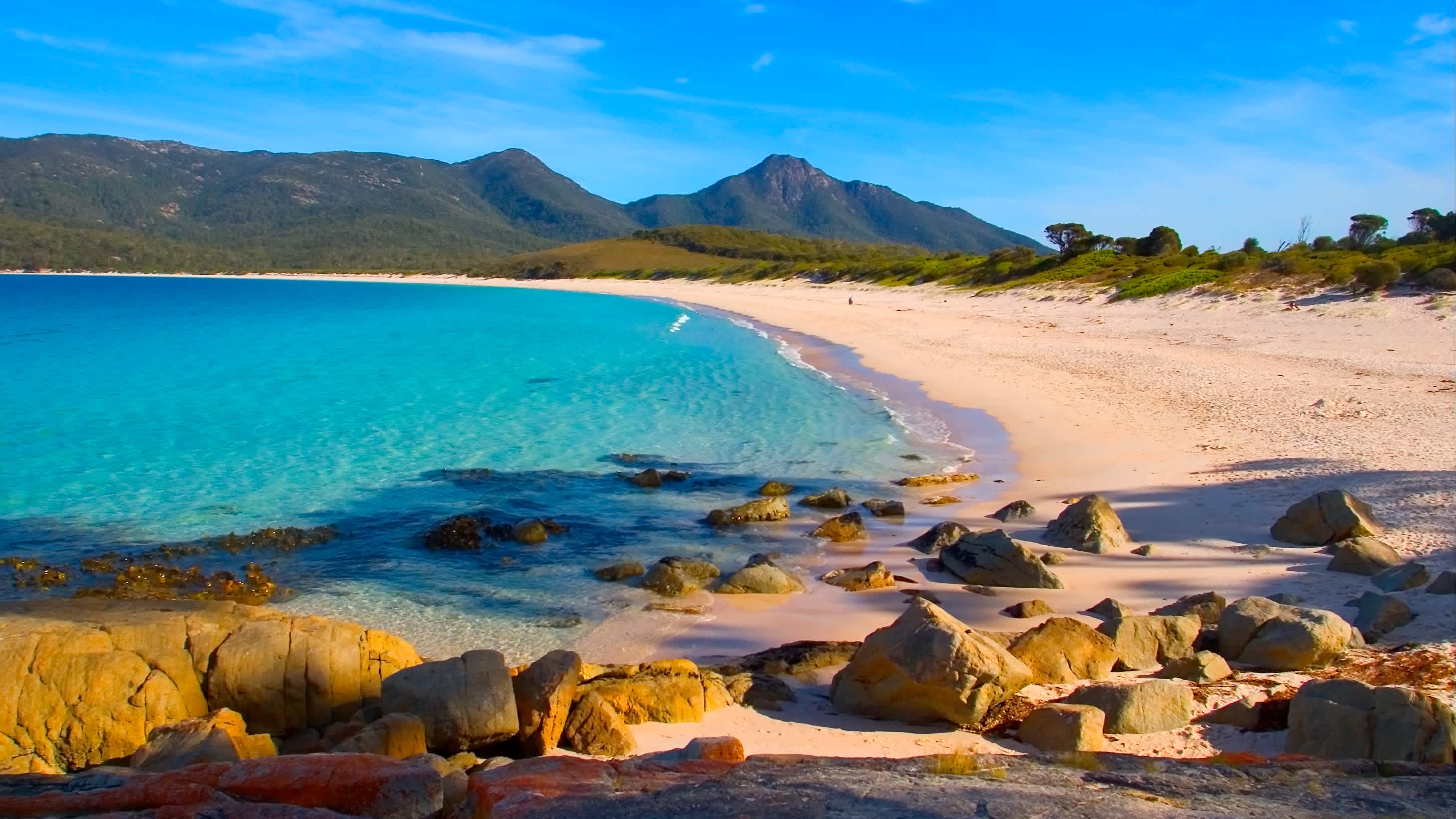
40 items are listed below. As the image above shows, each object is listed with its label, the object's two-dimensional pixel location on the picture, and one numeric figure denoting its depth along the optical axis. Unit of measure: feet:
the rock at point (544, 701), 19.88
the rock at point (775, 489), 46.68
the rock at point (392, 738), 17.83
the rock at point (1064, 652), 22.41
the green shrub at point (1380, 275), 95.14
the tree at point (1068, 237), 184.75
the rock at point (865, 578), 32.17
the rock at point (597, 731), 19.72
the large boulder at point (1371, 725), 16.75
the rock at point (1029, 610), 28.02
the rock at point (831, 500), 44.09
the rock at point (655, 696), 21.35
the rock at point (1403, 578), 26.45
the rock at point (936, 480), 47.73
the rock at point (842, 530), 38.73
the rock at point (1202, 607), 26.35
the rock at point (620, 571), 34.60
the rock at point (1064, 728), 18.33
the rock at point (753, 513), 41.98
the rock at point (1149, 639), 23.43
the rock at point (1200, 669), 21.75
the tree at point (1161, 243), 167.53
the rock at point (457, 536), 38.40
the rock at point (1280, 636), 22.22
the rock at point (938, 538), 35.73
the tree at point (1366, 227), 154.40
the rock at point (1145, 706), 19.42
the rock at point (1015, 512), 39.81
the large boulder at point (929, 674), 20.26
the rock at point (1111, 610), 24.95
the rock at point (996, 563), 30.83
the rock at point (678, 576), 32.83
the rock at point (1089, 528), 34.58
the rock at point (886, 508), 42.19
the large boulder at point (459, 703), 19.39
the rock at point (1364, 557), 29.12
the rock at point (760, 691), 22.24
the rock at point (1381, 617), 24.13
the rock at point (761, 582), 32.12
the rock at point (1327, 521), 32.27
